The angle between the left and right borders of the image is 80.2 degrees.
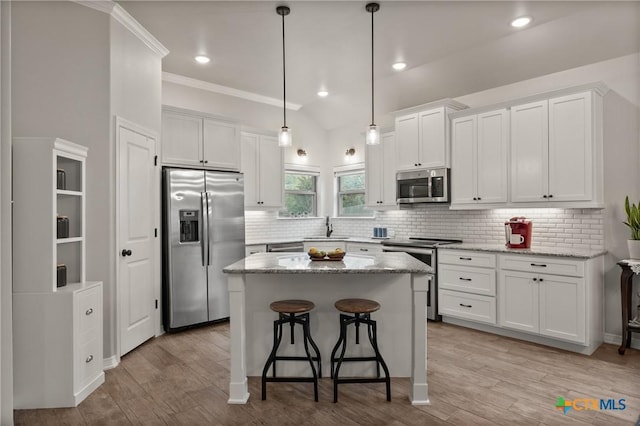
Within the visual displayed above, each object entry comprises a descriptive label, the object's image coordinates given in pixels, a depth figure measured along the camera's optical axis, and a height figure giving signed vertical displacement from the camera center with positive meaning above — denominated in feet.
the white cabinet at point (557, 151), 12.36 +2.06
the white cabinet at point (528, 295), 11.91 -2.90
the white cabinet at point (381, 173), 18.56 +1.95
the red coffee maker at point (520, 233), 13.85 -0.80
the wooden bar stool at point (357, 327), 8.83 -2.79
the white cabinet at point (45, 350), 8.75 -3.15
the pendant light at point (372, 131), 11.01 +2.38
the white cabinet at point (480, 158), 14.44 +2.11
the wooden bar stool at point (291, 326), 8.98 -2.86
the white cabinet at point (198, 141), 14.85 +3.00
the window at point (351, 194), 21.77 +1.10
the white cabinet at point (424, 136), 15.94 +3.32
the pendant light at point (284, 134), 11.07 +2.30
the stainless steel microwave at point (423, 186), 16.02 +1.13
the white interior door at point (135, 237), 11.80 -0.77
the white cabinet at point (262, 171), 18.19 +2.08
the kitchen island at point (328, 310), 9.97 -2.60
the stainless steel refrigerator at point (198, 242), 14.15 -1.12
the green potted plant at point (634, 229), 11.72 -0.58
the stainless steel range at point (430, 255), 15.48 -1.79
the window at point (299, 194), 21.75 +1.06
